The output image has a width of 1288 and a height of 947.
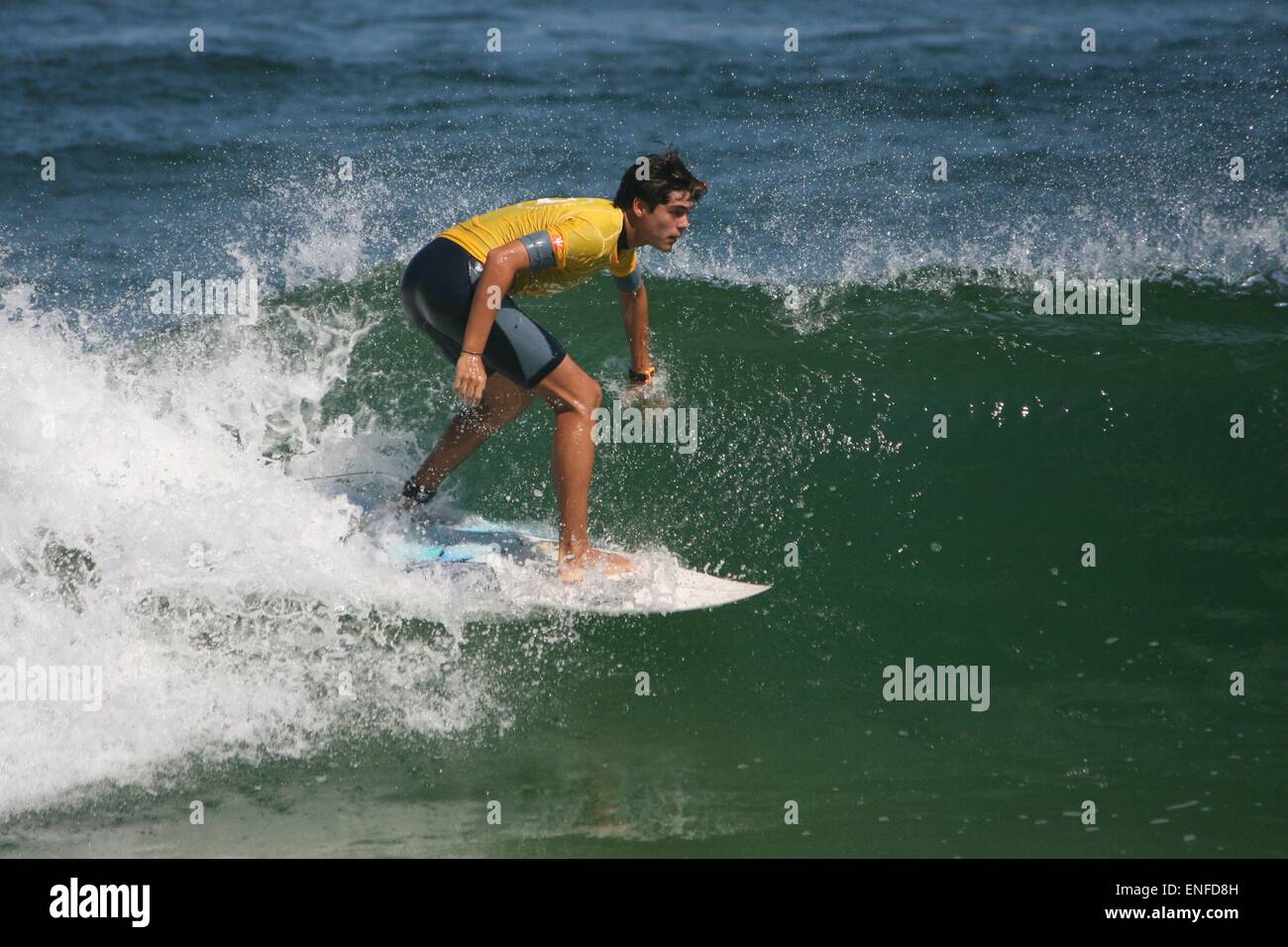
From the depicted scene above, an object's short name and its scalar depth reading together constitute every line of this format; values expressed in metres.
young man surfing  10.01
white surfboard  11.04
